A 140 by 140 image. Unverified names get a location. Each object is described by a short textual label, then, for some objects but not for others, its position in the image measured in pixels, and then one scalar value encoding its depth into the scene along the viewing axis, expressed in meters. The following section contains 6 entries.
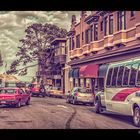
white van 16.45
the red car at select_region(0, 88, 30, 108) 23.34
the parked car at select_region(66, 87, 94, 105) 27.28
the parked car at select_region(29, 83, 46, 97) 30.98
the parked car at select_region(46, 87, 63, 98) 32.26
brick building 27.54
